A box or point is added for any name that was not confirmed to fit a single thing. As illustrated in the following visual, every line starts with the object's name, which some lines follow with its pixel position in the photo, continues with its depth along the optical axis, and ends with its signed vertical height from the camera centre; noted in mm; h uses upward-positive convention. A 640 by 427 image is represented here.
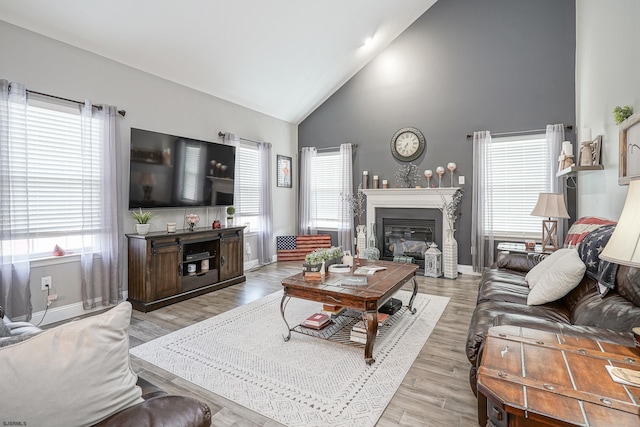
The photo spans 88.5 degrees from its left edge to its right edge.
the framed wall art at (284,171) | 6625 +765
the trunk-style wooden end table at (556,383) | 890 -547
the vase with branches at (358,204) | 6199 +84
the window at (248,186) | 5645 +401
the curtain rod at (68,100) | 3240 +1148
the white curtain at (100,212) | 3609 -40
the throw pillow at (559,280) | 2221 -502
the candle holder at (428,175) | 5496 +564
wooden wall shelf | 3285 +419
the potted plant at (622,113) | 2592 +767
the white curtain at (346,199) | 6258 +181
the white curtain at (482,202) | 5098 +100
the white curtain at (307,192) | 6684 +328
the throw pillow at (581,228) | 2873 -188
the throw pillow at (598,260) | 1942 -336
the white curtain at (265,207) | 6023 +26
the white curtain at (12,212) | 3002 -33
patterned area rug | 2008 -1189
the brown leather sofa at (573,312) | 1631 -635
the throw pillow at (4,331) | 1385 -529
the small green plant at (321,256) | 3100 -465
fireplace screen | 5621 -502
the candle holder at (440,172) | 5398 +600
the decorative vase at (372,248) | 5723 -699
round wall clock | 5656 +1126
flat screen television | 3926 +497
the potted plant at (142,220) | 3887 -140
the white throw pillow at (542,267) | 2674 -501
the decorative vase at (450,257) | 5172 -770
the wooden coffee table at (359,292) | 2508 -678
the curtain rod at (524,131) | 4641 +1145
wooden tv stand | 3766 -717
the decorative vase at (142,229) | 3877 -243
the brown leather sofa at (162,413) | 955 -629
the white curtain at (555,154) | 4613 +772
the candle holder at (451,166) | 5301 +684
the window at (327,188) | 6480 +409
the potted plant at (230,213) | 5188 -72
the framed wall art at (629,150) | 2305 +433
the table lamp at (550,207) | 3702 +16
